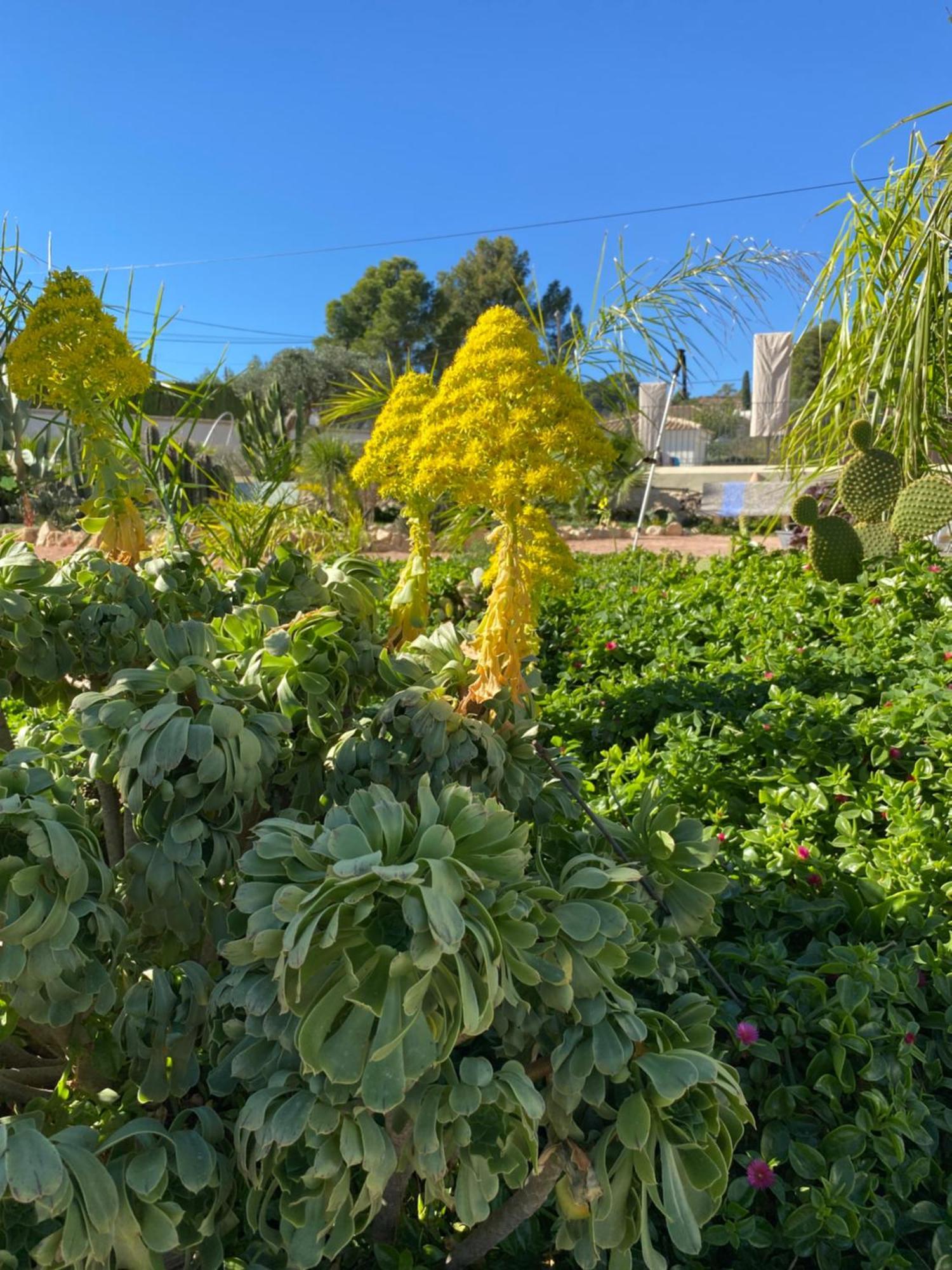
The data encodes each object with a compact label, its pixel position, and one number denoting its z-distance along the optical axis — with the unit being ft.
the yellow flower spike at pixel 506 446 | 4.82
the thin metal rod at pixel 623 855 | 4.11
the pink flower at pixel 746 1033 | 4.37
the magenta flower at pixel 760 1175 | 3.93
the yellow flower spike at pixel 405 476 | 5.78
